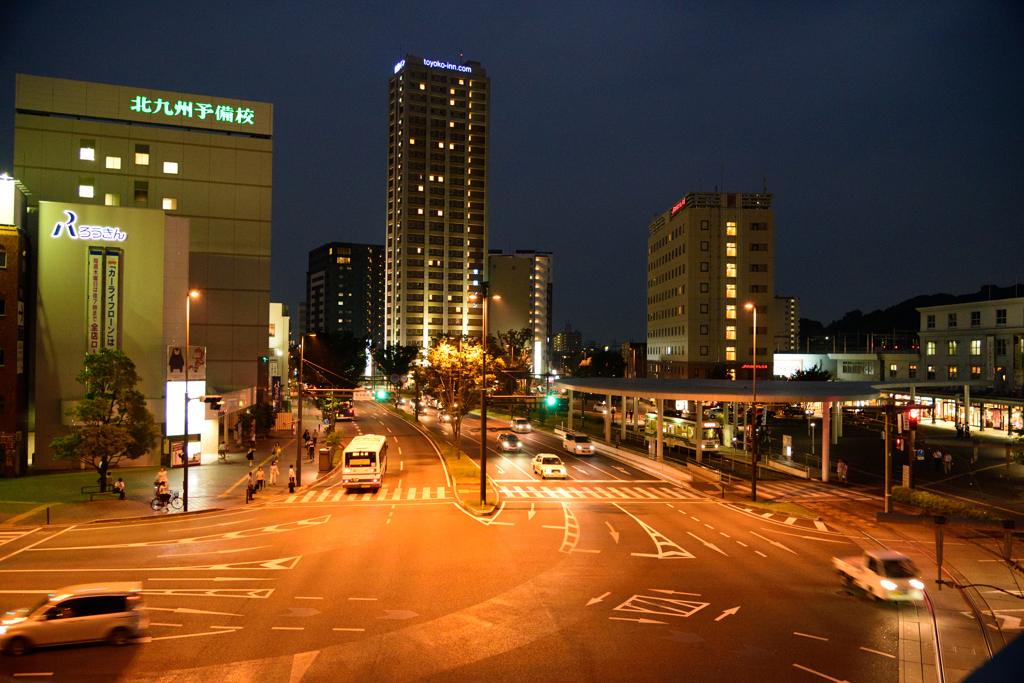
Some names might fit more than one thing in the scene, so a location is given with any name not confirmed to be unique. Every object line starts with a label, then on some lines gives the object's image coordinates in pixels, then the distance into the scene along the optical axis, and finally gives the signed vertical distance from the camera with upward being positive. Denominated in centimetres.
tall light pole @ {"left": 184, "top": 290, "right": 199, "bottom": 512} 3103 -643
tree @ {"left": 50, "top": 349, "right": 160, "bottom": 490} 3384 -324
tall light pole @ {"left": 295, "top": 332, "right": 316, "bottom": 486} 3791 -634
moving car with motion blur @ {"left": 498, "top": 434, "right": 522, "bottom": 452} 5525 -707
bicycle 3134 -717
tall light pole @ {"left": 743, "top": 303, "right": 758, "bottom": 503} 3400 -568
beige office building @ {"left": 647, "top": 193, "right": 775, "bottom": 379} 9700 +1328
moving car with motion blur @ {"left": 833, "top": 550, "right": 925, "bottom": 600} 1756 -600
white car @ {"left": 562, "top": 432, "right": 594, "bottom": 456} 5447 -715
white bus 3650 -609
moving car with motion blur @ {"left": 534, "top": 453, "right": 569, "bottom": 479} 4119 -684
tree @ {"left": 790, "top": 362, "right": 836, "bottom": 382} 9214 -178
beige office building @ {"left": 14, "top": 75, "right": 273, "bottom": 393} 6000 +1854
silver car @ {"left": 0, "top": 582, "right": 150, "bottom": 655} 1397 -583
